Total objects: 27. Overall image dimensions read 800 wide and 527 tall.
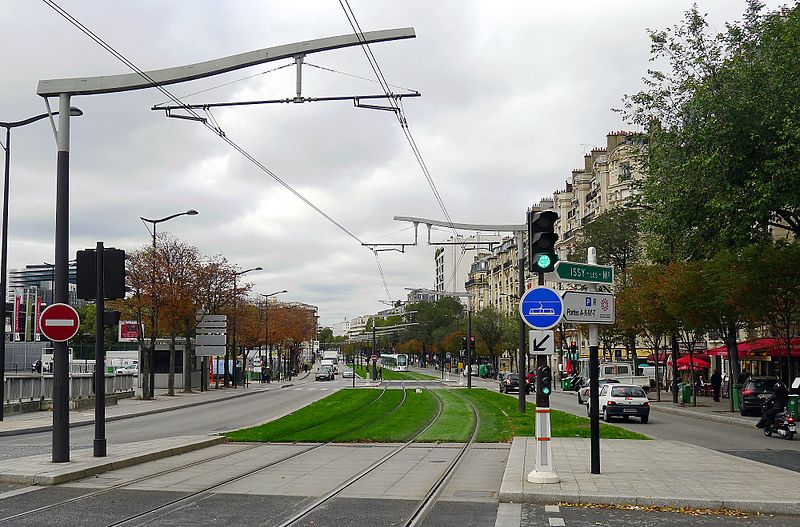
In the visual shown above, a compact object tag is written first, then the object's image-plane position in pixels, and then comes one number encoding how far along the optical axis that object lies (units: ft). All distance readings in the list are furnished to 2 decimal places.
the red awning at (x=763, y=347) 156.87
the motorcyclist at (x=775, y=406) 85.71
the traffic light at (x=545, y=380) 44.59
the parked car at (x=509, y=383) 193.98
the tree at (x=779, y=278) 108.37
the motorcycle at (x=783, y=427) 82.99
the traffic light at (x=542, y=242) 45.03
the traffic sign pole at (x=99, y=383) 53.78
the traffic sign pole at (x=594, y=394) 46.60
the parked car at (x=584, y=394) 145.69
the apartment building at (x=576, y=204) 272.92
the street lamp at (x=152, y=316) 150.82
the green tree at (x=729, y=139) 76.13
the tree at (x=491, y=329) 336.90
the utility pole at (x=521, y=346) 113.60
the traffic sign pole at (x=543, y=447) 44.14
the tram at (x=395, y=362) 399.65
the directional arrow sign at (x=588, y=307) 45.88
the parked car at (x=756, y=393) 120.37
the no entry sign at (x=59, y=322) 50.55
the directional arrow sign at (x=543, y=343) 46.70
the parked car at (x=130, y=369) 227.28
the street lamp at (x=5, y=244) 94.22
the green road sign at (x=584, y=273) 45.52
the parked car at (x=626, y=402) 108.68
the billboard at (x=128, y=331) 178.19
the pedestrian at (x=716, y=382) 164.45
